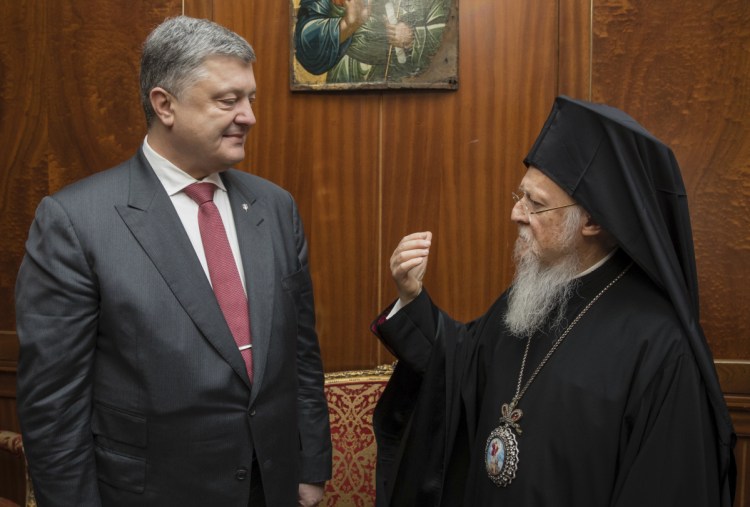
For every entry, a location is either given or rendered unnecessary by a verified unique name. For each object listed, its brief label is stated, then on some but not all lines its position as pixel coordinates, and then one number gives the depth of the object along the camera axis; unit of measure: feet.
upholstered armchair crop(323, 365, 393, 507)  10.47
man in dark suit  6.84
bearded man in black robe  6.30
